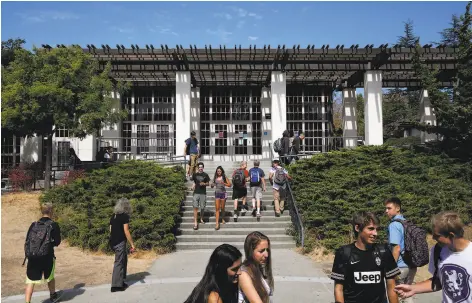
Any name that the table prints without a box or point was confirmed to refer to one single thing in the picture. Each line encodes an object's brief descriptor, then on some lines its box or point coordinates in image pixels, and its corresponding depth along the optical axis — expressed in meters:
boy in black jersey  3.65
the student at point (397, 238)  4.95
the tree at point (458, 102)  15.08
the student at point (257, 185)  11.72
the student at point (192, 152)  14.96
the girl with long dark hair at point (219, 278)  3.04
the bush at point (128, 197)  10.22
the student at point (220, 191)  11.16
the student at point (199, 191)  11.10
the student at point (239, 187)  11.66
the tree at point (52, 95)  13.57
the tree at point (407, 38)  44.29
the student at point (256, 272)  3.22
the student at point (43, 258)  6.25
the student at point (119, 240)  7.07
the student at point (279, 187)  12.02
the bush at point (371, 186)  10.66
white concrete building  19.58
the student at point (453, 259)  3.30
